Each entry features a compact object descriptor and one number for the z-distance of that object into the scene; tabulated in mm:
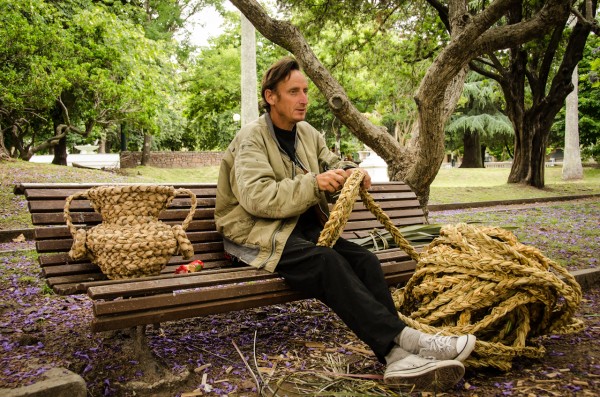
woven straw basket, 2965
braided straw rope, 2900
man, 2695
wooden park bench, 2600
